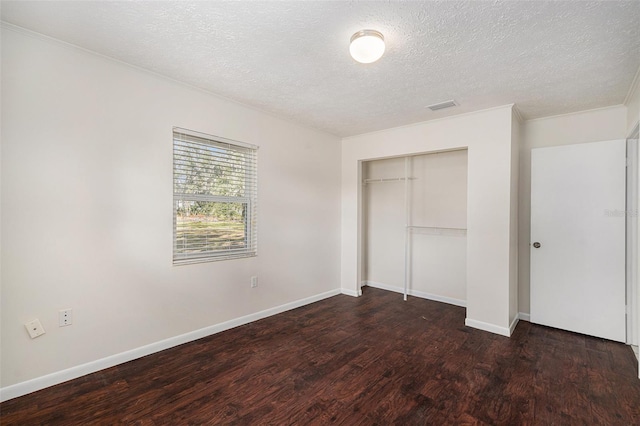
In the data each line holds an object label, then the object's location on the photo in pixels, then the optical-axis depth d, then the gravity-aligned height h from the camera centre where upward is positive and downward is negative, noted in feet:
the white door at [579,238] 10.30 -0.99
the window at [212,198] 9.67 +0.49
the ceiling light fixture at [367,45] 6.47 +3.65
